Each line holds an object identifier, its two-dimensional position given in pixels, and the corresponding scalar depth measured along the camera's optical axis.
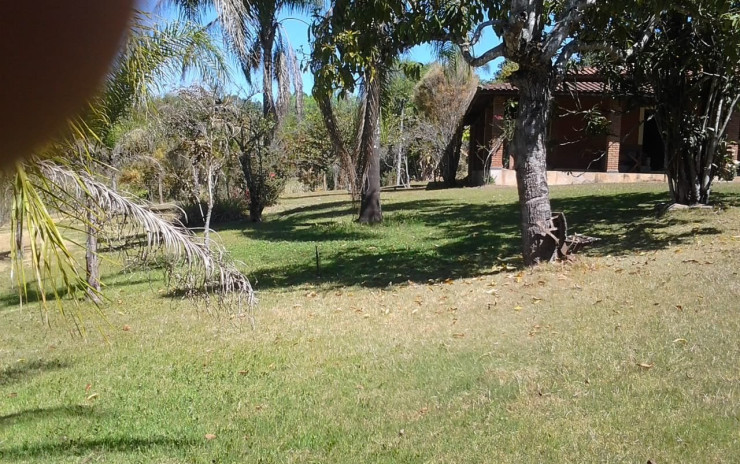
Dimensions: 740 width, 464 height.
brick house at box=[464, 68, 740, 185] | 21.22
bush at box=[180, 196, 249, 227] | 20.98
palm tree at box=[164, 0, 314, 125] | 17.94
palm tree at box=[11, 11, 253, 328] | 3.58
